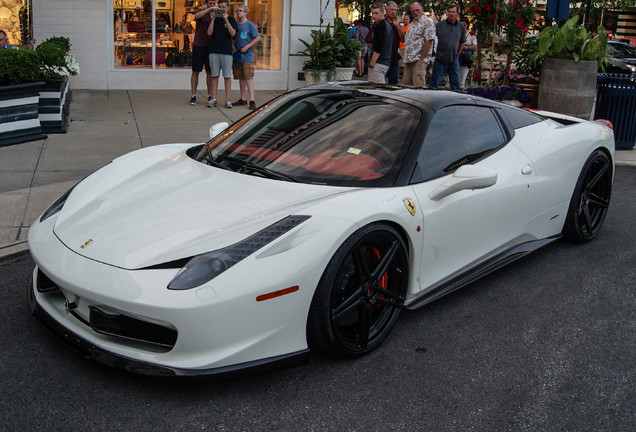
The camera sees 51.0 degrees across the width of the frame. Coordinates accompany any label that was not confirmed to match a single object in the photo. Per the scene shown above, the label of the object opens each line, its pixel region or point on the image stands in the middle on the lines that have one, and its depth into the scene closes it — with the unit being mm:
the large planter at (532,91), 10477
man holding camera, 11344
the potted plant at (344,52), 13750
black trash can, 9656
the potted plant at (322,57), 13516
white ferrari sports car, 2977
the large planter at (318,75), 13469
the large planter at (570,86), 9906
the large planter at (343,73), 13712
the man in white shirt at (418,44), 11094
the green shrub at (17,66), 8078
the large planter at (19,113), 8070
